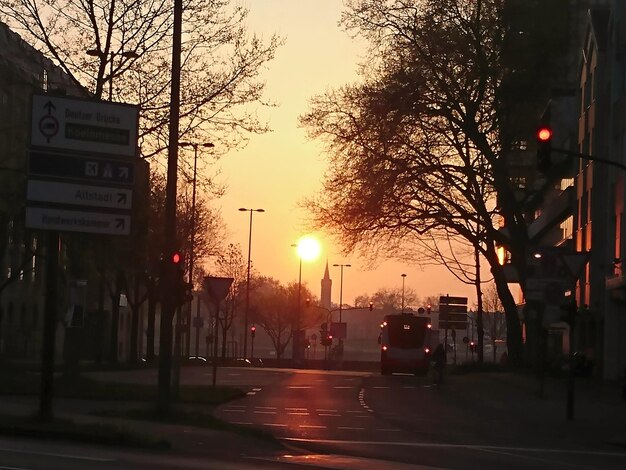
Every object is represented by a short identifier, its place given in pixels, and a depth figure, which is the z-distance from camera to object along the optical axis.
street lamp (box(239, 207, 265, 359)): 93.75
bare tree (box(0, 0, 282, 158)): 33.16
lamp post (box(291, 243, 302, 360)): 93.25
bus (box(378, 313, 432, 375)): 61.50
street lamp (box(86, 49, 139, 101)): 33.34
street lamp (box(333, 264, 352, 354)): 135.31
